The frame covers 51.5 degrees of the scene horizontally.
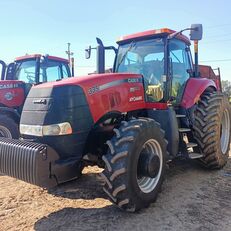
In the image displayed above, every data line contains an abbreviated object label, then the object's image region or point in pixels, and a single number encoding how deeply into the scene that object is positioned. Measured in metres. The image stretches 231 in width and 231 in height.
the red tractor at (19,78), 5.71
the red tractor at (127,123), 2.86
